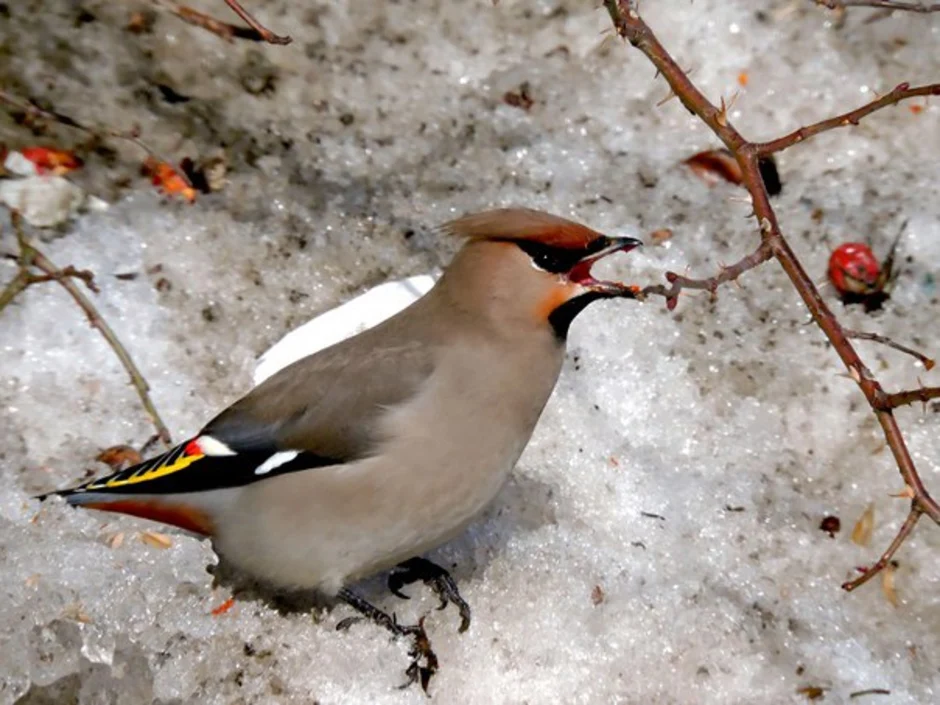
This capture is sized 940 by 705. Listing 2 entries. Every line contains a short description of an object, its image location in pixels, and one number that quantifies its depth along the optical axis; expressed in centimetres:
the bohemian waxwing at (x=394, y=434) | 497
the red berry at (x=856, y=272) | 661
